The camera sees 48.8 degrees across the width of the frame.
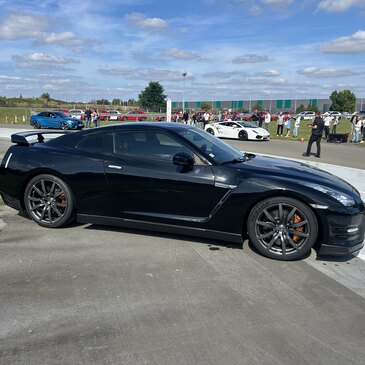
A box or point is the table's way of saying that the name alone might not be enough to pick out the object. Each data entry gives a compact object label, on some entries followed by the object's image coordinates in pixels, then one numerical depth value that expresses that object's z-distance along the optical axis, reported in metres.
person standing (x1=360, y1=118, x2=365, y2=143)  21.75
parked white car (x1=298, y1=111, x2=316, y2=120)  67.04
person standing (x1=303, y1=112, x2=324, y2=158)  13.48
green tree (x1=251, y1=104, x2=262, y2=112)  87.81
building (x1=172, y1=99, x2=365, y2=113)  95.69
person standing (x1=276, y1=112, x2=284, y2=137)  26.34
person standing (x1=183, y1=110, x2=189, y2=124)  30.78
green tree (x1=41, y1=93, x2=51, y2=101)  101.67
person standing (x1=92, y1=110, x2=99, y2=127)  33.41
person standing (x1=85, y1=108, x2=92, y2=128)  33.77
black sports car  4.28
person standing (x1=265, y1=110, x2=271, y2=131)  29.61
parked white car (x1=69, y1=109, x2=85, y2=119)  45.67
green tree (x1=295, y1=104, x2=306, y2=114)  91.79
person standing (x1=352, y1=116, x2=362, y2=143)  22.05
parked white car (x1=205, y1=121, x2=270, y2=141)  22.42
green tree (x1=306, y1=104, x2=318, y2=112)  87.75
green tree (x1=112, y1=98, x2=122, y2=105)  110.31
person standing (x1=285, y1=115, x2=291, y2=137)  26.02
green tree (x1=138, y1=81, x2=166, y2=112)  83.50
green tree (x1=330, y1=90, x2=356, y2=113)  86.06
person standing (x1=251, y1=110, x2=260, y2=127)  30.98
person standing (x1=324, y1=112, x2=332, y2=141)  22.64
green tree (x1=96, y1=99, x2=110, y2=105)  109.47
